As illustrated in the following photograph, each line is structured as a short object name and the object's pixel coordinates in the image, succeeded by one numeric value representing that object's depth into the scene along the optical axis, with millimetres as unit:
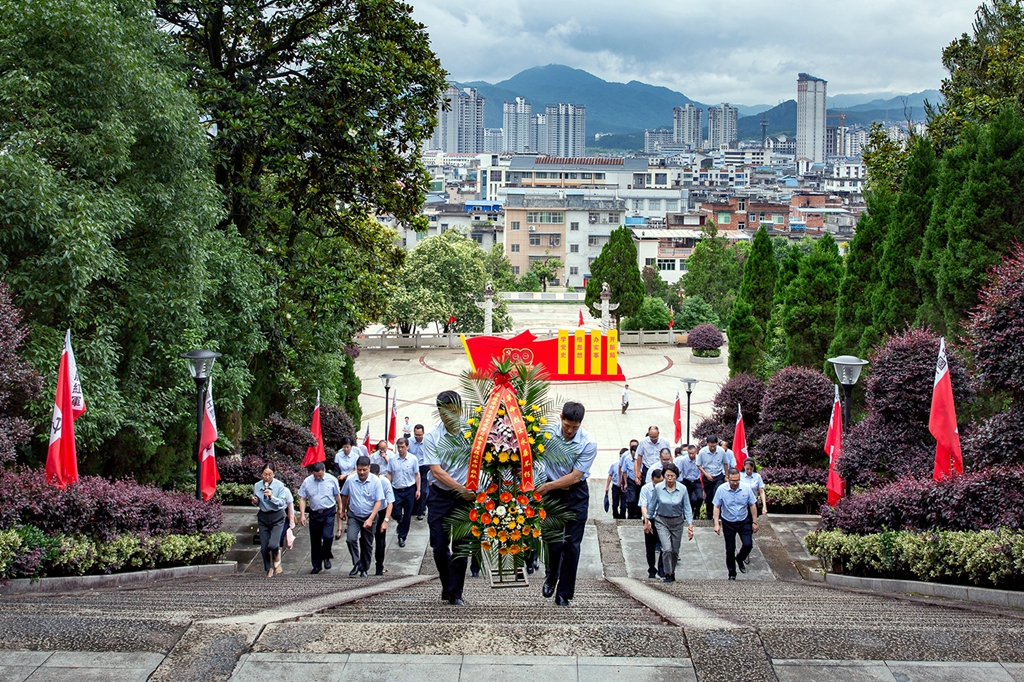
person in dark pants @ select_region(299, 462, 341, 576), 10875
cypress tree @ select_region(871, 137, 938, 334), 17953
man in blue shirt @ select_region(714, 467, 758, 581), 10859
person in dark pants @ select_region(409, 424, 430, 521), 12922
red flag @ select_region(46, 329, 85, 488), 10289
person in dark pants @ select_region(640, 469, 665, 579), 10461
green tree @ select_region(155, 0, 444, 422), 15961
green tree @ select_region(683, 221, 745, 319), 55969
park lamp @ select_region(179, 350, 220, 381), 12336
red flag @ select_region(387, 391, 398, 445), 21125
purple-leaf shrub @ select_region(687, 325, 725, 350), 43406
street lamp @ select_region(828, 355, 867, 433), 12703
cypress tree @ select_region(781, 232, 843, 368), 24875
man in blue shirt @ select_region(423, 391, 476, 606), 7582
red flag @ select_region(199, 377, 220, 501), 12750
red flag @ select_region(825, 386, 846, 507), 13227
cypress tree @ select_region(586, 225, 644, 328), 50438
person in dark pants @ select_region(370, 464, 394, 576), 10781
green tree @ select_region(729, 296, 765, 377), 32219
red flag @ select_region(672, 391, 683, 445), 22391
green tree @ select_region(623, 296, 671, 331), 48844
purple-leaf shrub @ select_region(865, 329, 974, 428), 12875
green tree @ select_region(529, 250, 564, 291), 82500
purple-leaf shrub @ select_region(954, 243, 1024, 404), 10352
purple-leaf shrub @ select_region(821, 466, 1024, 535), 9602
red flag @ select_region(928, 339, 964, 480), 10617
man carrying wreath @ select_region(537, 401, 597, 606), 7457
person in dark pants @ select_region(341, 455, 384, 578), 10617
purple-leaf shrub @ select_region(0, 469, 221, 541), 9836
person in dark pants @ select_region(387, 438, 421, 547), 12219
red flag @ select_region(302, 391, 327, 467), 16281
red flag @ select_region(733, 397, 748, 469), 16750
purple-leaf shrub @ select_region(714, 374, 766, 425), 18984
